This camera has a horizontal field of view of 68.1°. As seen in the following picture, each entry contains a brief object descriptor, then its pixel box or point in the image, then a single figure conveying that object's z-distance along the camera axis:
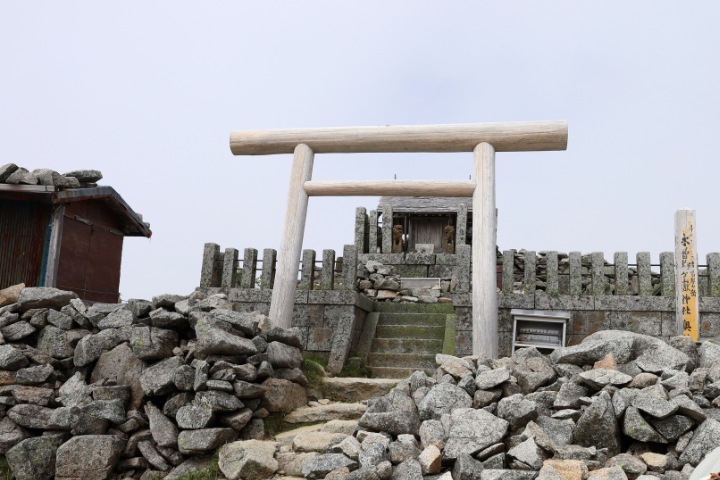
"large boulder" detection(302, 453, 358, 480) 4.54
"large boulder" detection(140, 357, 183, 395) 5.86
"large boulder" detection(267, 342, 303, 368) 6.40
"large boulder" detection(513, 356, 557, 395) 5.25
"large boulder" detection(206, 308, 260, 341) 6.23
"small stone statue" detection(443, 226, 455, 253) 19.01
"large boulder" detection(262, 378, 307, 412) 6.09
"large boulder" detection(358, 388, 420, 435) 4.89
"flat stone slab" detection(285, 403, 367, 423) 6.23
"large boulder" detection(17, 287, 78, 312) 7.00
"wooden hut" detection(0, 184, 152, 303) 9.90
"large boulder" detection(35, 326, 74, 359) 6.65
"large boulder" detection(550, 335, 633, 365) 5.50
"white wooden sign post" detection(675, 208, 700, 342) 8.16
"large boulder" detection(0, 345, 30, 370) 6.37
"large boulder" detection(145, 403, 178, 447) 5.62
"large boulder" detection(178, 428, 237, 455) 5.43
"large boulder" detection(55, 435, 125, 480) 5.53
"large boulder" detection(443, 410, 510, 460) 4.41
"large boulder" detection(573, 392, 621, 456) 4.44
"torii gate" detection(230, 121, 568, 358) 7.61
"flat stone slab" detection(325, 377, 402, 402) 7.20
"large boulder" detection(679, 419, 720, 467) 4.13
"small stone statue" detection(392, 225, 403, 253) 17.48
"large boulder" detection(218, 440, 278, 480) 5.04
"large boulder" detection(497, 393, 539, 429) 4.69
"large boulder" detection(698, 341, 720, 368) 5.40
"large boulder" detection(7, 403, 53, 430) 6.02
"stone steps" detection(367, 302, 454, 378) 9.03
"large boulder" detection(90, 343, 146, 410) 6.19
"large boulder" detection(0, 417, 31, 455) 5.94
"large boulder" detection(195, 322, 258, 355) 5.79
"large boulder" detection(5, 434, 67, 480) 5.66
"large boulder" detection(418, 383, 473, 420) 5.14
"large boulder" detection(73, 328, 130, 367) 6.44
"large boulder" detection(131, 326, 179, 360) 6.19
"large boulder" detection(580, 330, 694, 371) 5.28
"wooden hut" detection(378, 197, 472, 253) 20.96
